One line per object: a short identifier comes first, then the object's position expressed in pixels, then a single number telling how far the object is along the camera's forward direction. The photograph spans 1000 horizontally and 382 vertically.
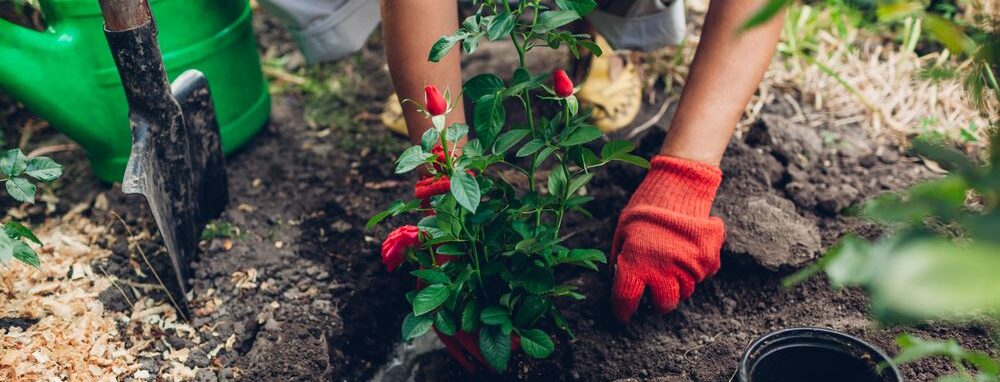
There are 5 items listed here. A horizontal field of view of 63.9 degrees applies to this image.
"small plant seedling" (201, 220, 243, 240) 1.87
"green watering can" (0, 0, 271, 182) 1.76
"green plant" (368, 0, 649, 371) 1.18
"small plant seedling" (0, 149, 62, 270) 1.40
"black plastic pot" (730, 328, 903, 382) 1.25
